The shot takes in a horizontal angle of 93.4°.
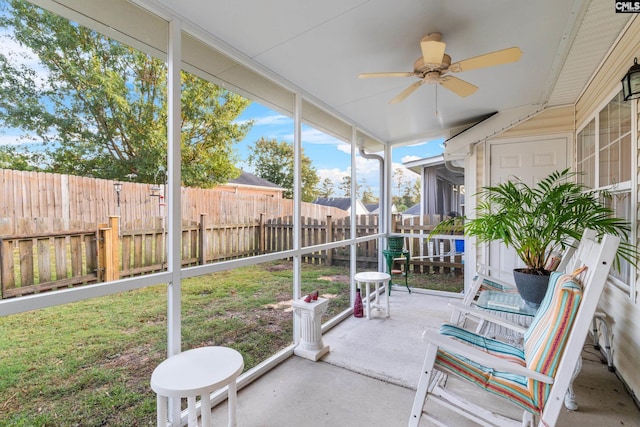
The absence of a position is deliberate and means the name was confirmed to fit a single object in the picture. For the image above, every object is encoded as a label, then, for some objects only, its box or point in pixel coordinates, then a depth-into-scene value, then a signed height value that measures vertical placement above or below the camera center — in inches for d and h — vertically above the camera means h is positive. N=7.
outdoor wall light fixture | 75.1 +31.5
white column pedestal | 106.8 -43.9
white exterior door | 148.3 +22.6
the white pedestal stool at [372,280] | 143.9 -34.4
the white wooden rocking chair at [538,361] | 54.7 -30.3
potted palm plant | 95.0 -5.7
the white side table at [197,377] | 56.9 -33.4
